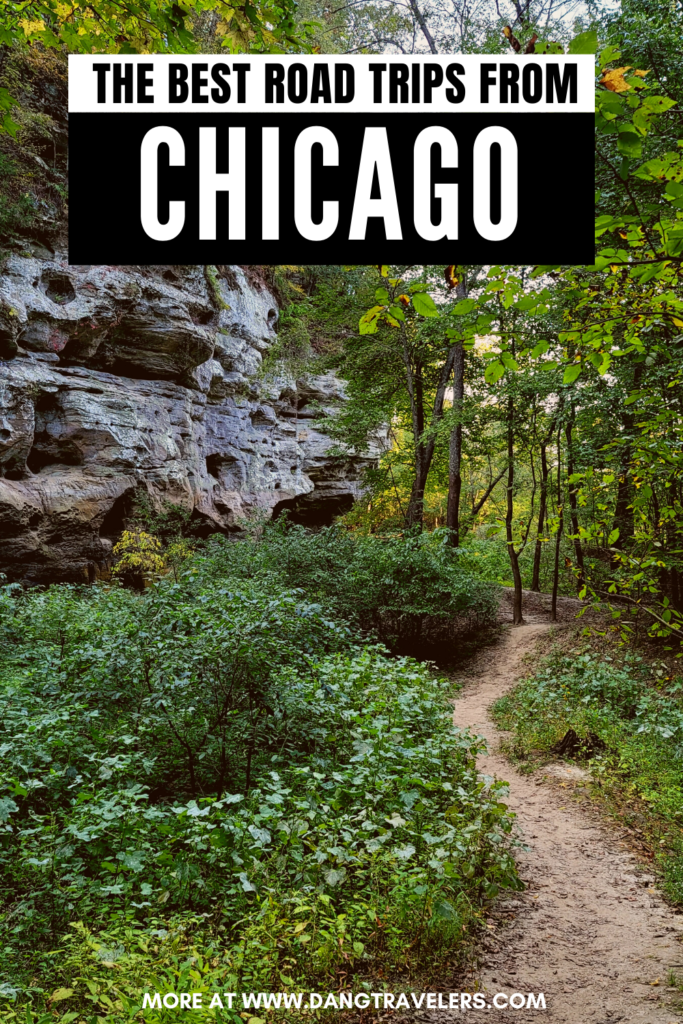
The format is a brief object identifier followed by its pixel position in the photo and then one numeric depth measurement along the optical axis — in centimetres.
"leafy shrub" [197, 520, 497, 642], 1223
